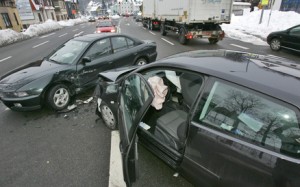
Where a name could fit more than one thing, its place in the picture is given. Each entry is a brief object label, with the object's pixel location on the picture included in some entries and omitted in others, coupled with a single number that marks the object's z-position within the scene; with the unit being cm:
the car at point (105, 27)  1536
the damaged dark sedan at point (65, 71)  399
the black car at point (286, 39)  809
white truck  1041
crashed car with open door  146
